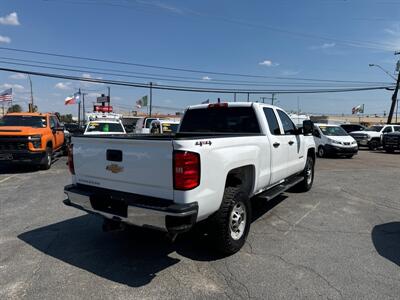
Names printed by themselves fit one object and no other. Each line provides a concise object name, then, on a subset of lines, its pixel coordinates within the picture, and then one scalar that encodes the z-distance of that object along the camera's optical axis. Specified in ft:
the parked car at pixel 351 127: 94.32
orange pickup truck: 34.96
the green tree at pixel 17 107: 338.38
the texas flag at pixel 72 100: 135.59
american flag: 113.35
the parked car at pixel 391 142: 70.79
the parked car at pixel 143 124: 75.80
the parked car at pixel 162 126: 56.63
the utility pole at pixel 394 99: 110.73
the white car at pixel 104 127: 51.76
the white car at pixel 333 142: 57.41
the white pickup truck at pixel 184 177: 11.31
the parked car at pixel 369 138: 81.15
